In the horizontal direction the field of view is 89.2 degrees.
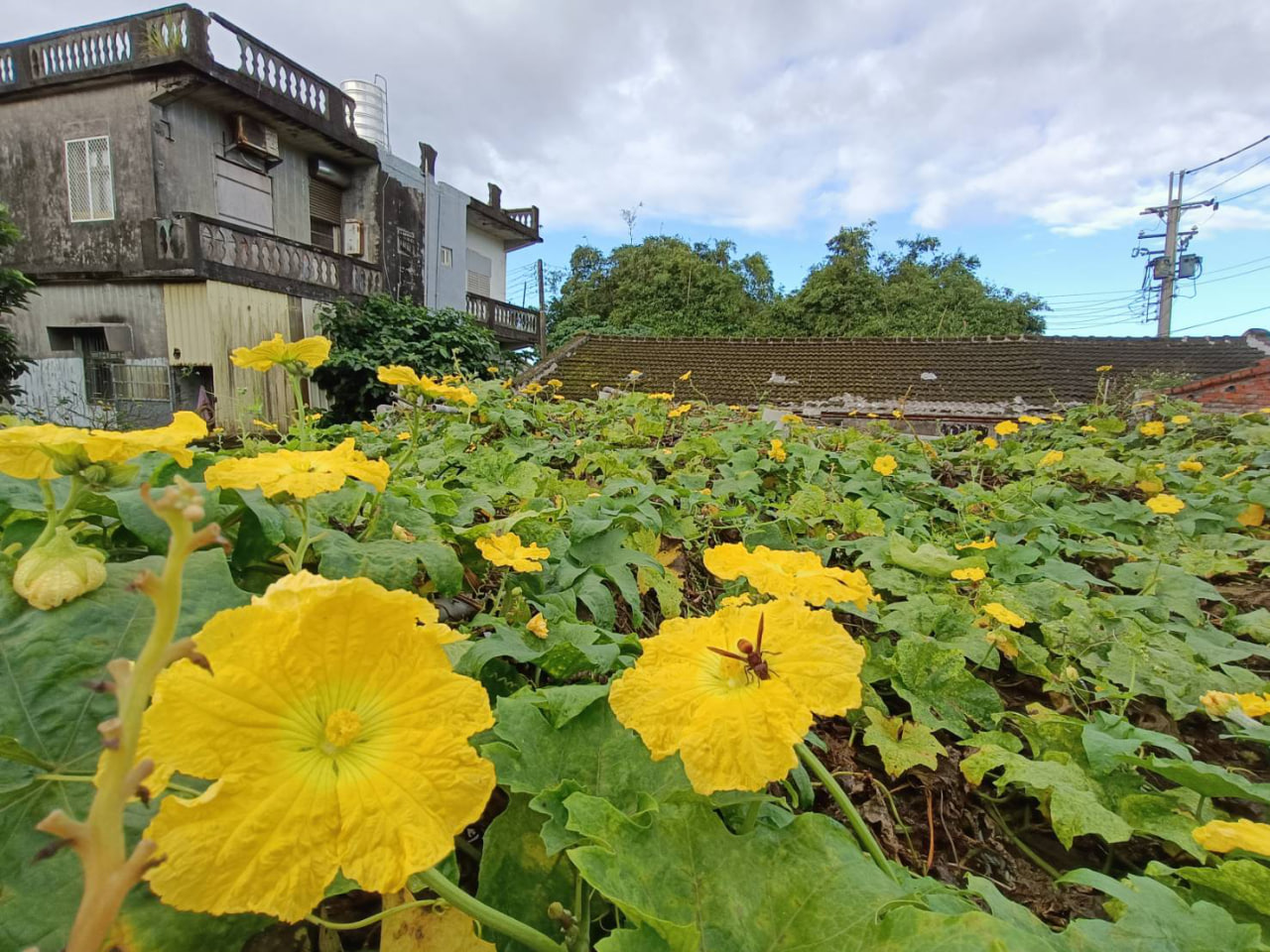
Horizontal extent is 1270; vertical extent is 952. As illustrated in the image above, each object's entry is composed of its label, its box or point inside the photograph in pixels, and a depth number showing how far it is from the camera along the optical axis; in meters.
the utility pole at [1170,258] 19.23
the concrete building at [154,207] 8.34
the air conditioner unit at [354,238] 11.41
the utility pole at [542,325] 15.50
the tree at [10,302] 6.74
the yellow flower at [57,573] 0.53
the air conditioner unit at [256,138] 9.07
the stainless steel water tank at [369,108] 11.84
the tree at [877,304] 21.27
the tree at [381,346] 8.98
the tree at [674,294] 23.06
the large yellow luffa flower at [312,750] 0.37
